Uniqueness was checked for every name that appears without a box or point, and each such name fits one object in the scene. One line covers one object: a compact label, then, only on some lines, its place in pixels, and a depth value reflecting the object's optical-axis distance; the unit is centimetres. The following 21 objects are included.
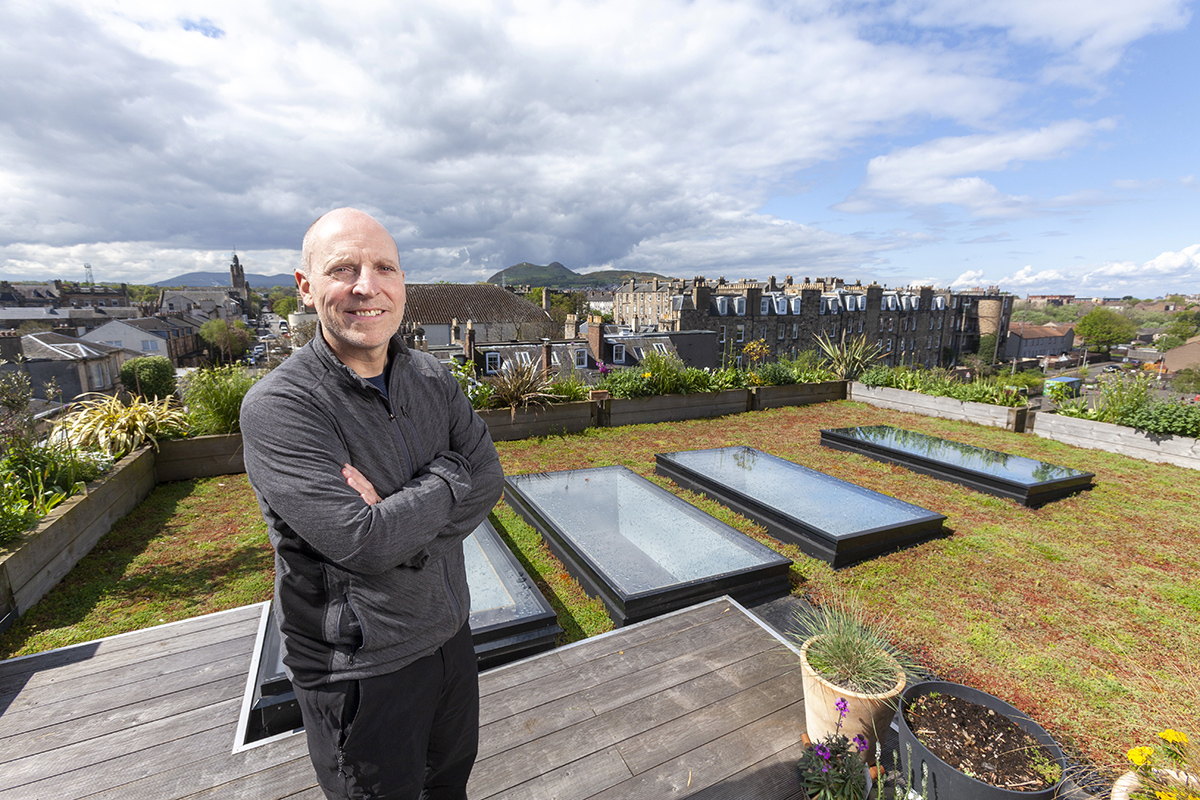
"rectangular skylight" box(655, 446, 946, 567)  400
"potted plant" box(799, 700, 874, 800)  183
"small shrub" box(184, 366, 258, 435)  567
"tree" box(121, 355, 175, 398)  2711
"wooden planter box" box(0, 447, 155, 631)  292
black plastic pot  157
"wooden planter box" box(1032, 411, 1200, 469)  620
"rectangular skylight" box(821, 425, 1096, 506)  520
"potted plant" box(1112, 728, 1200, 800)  144
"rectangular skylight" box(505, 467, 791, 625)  321
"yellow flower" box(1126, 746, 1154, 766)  147
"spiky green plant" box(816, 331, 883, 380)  1115
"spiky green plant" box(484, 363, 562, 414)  746
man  118
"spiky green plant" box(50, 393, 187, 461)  481
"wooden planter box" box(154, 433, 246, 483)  538
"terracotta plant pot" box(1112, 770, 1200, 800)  146
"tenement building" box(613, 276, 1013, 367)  3581
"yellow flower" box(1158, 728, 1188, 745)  149
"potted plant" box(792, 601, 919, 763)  194
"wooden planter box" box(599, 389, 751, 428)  827
